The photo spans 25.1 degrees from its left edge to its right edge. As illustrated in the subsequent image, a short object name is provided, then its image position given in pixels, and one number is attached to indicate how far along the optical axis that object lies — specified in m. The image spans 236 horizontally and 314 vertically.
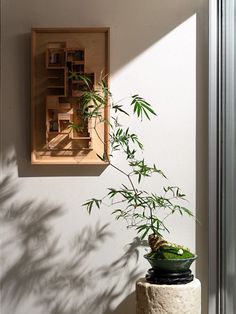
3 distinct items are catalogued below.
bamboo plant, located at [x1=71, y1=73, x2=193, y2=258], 2.83
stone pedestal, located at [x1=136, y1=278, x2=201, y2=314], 2.54
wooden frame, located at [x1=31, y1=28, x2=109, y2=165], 2.90
